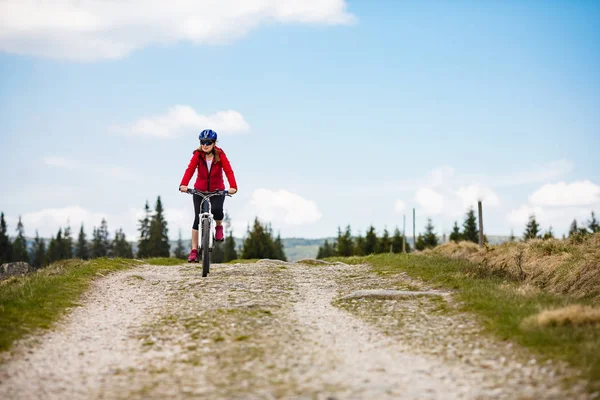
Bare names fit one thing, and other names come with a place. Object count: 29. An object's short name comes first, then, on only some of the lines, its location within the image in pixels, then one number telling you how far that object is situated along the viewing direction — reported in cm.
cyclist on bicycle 1380
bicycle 1357
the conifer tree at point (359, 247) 9481
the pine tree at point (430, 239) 9661
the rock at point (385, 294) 1145
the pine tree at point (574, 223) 9969
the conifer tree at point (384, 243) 9456
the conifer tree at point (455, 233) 9362
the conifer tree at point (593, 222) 9485
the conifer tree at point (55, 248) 11612
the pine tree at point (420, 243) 9757
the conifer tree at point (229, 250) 10574
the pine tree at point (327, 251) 12738
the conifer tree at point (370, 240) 9477
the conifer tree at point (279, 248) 11644
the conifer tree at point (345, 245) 9931
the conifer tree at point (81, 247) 12300
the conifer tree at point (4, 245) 10631
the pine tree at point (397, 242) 9591
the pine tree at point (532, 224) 7832
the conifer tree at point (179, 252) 11778
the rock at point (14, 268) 2190
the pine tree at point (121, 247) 11664
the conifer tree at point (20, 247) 11479
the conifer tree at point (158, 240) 9544
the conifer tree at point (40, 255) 12124
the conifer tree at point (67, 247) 11791
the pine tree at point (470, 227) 8880
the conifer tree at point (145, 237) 9875
